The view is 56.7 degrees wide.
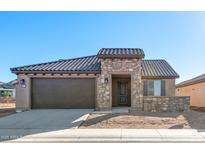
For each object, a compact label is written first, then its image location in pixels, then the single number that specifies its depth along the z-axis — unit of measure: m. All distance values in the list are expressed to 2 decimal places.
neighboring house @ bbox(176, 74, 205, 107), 18.13
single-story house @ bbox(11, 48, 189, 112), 13.95
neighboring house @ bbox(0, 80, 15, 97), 38.72
